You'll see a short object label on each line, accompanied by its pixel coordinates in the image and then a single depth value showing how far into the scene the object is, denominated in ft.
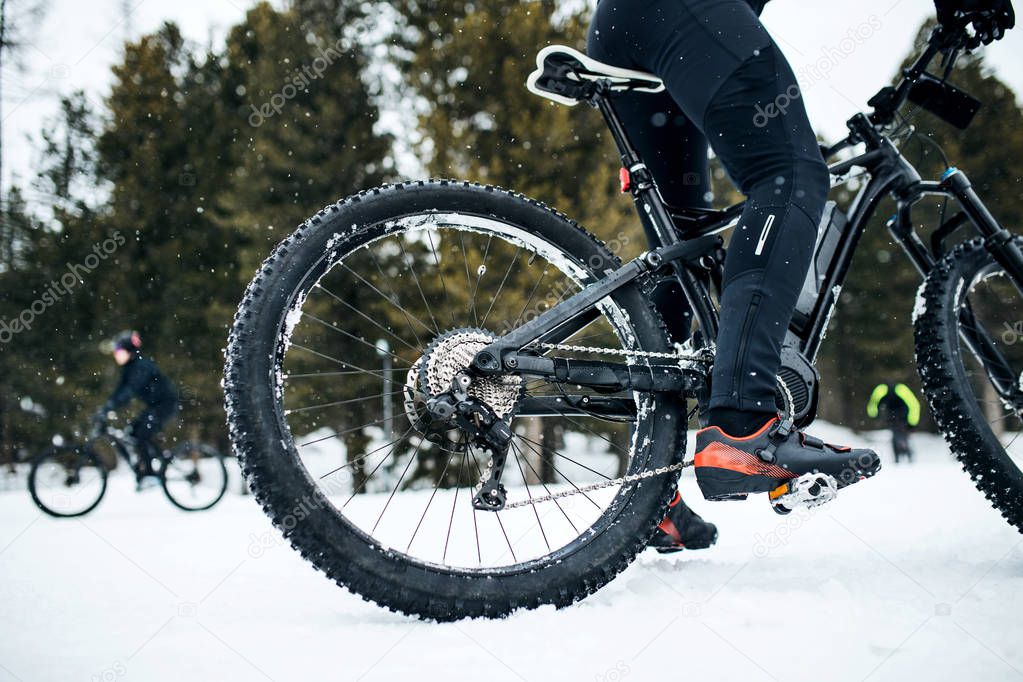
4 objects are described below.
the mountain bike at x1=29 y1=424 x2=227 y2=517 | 22.61
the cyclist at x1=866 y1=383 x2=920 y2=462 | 34.83
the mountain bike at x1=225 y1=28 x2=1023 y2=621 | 4.79
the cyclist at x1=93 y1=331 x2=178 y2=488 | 25.82
